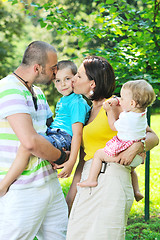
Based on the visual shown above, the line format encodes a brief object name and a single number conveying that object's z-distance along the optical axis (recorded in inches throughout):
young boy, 91.8
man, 86.7
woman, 90.6
